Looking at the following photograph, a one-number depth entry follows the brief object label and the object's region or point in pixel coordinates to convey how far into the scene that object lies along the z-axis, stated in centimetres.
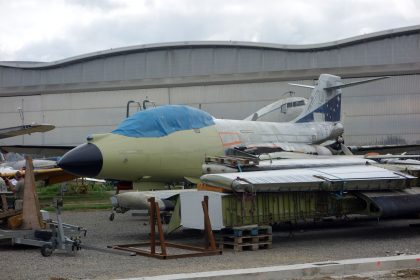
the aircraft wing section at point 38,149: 2620
